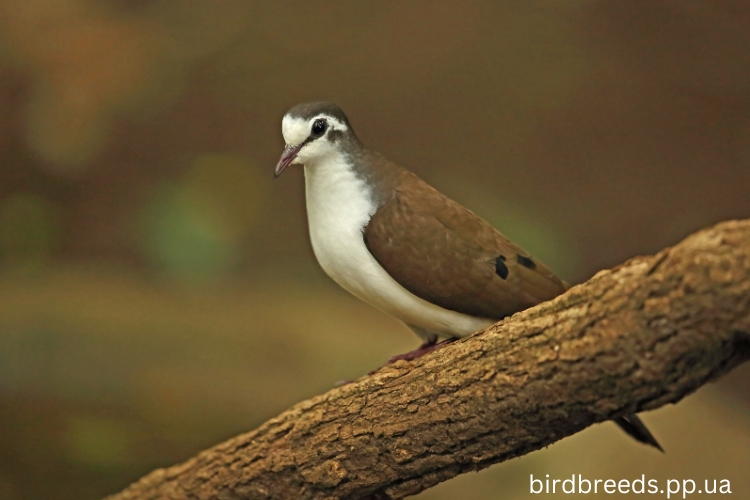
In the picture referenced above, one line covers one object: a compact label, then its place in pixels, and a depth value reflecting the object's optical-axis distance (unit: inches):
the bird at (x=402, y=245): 196.5
